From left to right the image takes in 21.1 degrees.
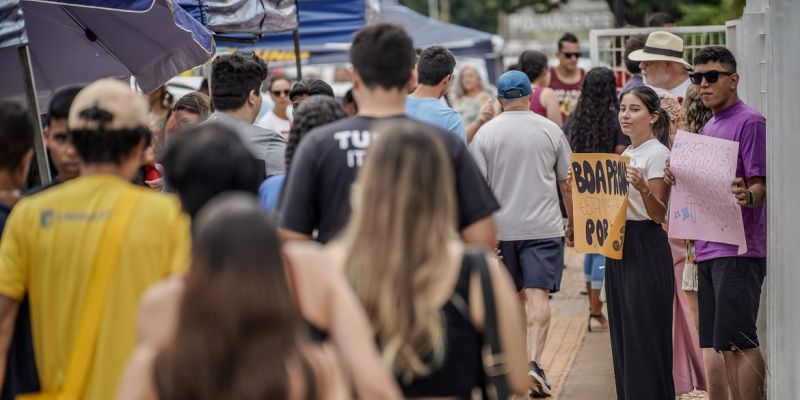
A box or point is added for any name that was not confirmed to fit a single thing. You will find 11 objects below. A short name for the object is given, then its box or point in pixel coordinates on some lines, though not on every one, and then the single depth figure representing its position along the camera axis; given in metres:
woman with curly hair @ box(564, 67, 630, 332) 16.37
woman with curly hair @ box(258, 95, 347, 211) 9.18
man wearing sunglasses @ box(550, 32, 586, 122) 22.77
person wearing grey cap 6.66
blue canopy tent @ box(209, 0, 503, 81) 23.88
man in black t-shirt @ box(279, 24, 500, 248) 8.05
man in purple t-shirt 11.38
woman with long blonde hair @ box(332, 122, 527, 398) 5.91
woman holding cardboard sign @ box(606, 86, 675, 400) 12.58
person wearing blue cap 14.26
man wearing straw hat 16.84
